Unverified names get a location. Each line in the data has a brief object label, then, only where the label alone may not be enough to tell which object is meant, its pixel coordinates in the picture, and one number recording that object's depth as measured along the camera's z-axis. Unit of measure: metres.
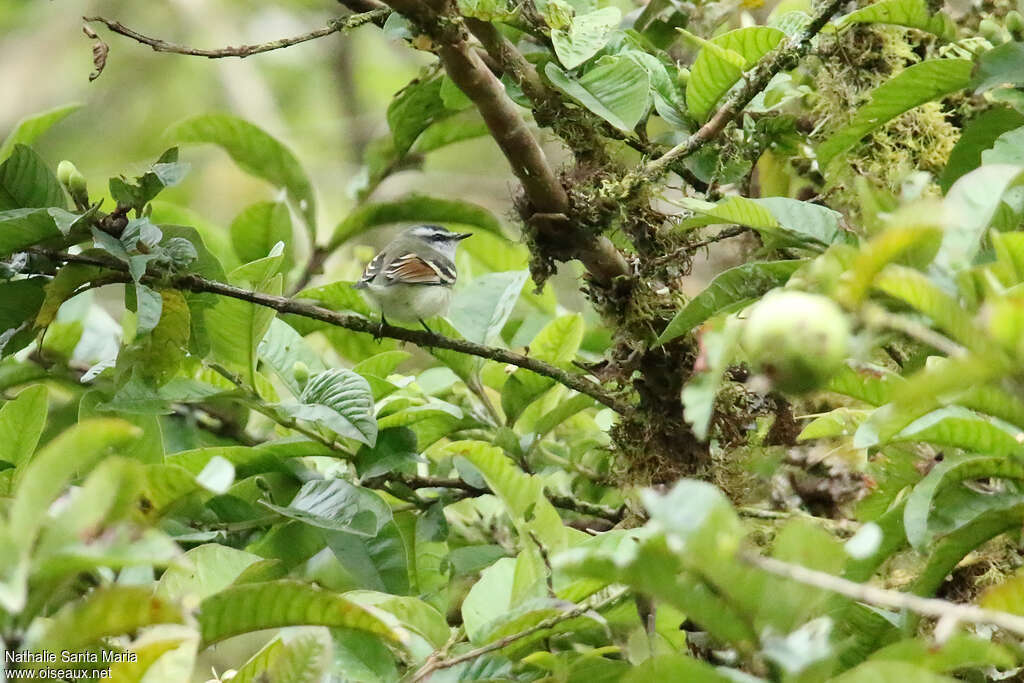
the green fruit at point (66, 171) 9.08
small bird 11.43
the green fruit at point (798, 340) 8.64
